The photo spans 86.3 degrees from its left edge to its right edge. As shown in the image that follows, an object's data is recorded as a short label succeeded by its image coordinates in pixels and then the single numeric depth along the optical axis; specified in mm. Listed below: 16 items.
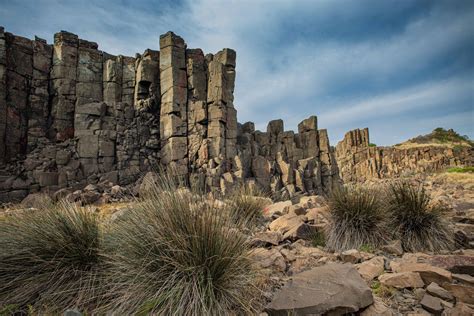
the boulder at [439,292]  2418
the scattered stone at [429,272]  2613
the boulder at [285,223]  4955
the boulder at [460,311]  2168
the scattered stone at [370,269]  2998
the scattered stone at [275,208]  6813
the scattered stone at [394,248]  3881
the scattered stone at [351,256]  3572
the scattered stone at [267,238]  4214
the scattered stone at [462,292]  2371
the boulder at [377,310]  2273
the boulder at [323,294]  2242
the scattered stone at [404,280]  2676
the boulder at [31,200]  10134
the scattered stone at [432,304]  2266
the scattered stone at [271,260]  3352
